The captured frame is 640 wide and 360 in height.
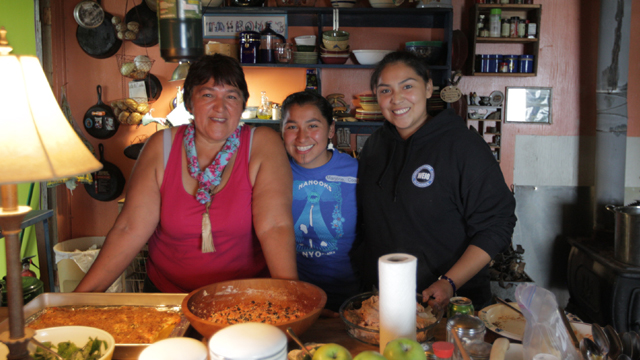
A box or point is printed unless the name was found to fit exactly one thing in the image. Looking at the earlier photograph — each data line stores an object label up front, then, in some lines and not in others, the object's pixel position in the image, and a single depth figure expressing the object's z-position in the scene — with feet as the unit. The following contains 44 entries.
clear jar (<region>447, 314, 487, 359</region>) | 3.88
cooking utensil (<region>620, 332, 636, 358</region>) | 3.65
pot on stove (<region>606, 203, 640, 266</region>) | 9.66
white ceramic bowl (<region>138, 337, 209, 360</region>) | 3.01
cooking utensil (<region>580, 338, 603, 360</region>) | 3.61
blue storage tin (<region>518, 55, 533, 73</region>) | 13.61
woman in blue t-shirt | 6.92
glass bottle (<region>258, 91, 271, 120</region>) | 13.99
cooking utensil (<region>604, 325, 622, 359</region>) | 3.63
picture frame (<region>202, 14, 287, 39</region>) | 14.14
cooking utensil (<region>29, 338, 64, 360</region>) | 3.35
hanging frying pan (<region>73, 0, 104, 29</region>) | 14.05
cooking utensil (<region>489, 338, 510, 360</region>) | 3.44
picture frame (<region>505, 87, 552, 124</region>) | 14.06
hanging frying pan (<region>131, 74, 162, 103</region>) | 14.73
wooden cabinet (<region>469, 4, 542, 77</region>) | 13.19
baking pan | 5.00
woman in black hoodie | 6.18
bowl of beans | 4.16
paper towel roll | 3.79
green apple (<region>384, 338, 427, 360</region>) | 3.37
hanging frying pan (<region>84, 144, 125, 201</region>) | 15.14
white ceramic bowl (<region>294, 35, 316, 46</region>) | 13.64
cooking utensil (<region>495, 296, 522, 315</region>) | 4.90
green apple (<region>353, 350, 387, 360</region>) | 3.17
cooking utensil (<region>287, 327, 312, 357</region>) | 3.67
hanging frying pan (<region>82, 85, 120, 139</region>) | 14.90
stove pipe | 12.10
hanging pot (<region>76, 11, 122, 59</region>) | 14.79
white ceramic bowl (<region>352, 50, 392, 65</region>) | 13.26
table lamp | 2.85
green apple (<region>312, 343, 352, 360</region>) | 3.26
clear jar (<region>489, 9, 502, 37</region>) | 13.17
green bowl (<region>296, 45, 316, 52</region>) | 13.55
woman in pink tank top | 5.75
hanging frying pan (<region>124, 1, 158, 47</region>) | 14.61
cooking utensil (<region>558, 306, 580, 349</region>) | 3.84
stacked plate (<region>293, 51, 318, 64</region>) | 13.56
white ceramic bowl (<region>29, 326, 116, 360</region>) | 4.08
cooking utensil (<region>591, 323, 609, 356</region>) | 3.62
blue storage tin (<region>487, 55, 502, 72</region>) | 13.64
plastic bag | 3.56
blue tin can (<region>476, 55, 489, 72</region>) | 13.62
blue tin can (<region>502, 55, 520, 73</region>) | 13.65
